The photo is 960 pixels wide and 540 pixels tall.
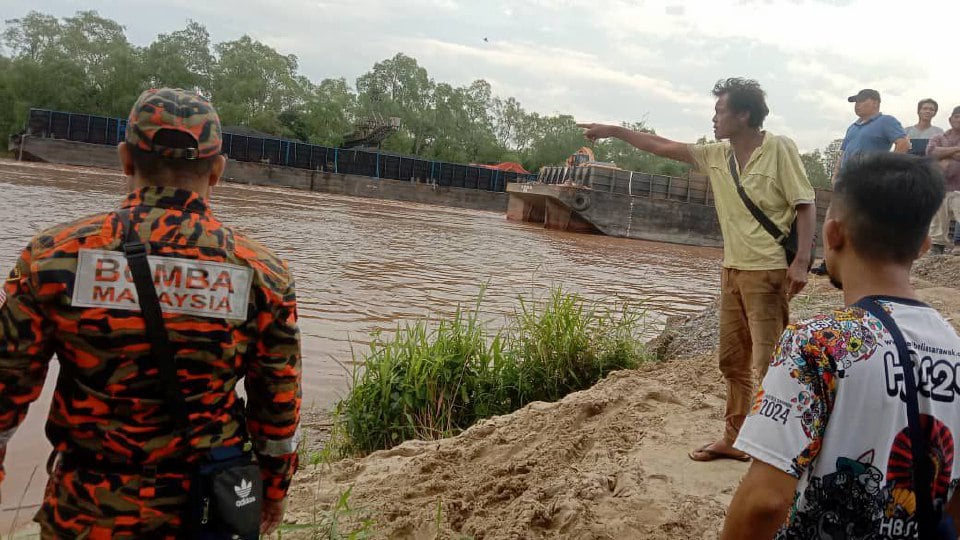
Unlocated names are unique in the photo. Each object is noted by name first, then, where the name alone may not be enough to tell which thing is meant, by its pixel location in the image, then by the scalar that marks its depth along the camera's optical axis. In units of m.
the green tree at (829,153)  76.88
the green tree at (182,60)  56.91
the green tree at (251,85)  58.81
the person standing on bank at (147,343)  1.49
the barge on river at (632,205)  25.53
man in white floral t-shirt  1.31
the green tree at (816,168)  72.31
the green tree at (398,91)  71.25
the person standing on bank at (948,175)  7.41
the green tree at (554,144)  76.12
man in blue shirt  6.73
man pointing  3.21
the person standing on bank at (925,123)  8.48
